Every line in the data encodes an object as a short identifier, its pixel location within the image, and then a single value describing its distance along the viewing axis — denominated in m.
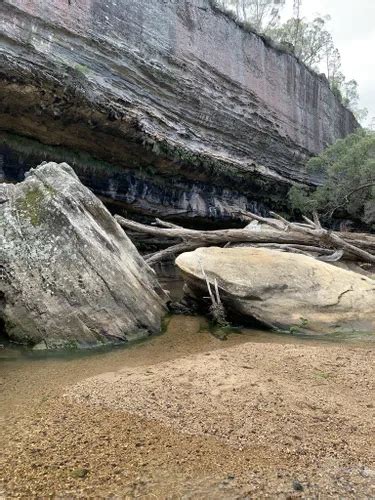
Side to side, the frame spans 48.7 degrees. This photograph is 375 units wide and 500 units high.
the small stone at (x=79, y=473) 2.13
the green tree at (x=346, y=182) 16.97
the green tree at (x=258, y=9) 32.53
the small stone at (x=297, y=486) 2.05
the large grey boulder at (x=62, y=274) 5.22
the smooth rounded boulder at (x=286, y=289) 6.09
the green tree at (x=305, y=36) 31.19
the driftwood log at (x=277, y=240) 10.21
